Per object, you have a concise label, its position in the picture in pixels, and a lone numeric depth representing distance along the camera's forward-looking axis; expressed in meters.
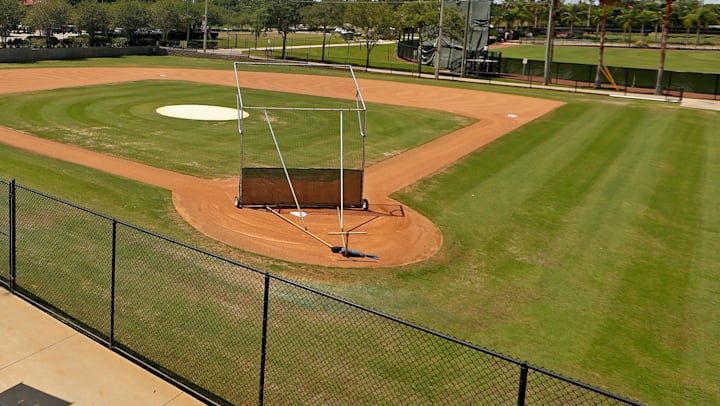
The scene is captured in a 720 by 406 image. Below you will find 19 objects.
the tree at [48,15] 68.19
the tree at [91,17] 71.81
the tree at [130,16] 76.75
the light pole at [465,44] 63.80
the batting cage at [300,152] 19.08
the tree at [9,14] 60.94
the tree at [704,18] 128.38
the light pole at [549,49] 58.00
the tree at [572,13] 154.38
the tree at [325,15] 86.31
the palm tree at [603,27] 53.94
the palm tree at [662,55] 51.59
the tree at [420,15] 71.25
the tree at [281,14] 76.44
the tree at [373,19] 71.19
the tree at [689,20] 125.75
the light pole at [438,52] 57.31
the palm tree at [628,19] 138.12
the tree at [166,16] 81.94
